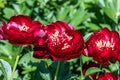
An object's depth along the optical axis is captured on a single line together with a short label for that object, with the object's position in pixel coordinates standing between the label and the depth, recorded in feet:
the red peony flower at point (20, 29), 3.05
